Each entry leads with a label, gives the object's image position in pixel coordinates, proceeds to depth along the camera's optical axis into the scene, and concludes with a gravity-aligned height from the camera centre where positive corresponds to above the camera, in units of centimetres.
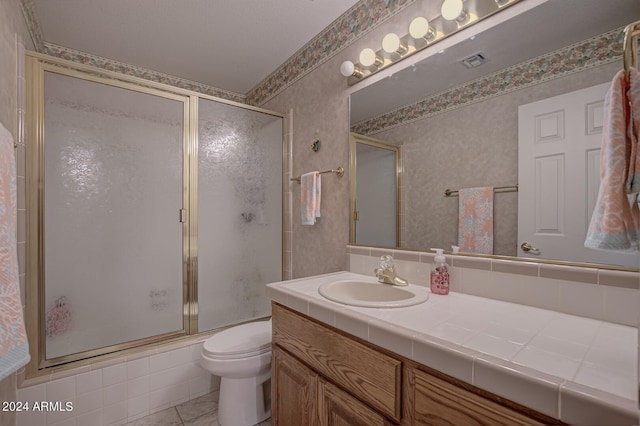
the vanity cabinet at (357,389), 60 -48
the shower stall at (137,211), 143 +0
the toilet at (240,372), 142 -84
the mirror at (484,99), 88 +44
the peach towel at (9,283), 75 -20
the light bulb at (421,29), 123 +80
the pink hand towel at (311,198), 180 +8
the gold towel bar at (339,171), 169 +24
